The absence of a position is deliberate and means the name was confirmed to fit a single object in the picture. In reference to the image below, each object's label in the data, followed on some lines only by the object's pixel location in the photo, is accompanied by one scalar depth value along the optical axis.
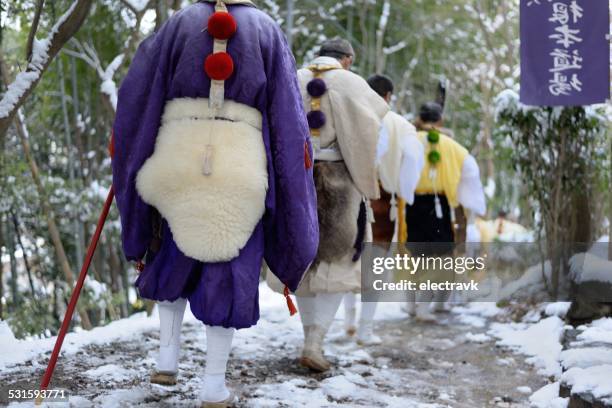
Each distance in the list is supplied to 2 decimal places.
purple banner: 5.44
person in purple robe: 3.06
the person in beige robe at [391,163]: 5.48
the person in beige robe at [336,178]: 4.42
